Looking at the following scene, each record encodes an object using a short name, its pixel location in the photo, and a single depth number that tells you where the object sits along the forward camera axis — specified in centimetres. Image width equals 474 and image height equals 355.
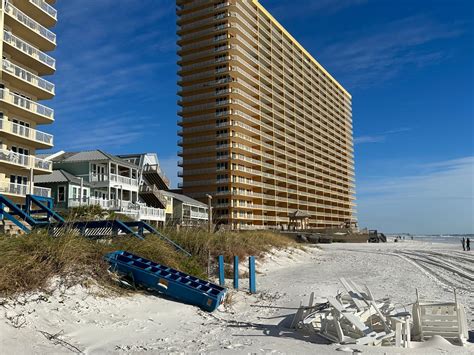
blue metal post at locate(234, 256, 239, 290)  1424
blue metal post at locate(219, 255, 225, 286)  1411
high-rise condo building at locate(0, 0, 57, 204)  3397
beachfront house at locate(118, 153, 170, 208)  5078
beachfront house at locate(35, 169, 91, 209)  3716
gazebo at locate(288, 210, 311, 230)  7625
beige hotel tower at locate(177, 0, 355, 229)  7475
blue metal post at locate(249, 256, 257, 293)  1384
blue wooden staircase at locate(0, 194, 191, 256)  1125
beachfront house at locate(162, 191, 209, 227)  5441
